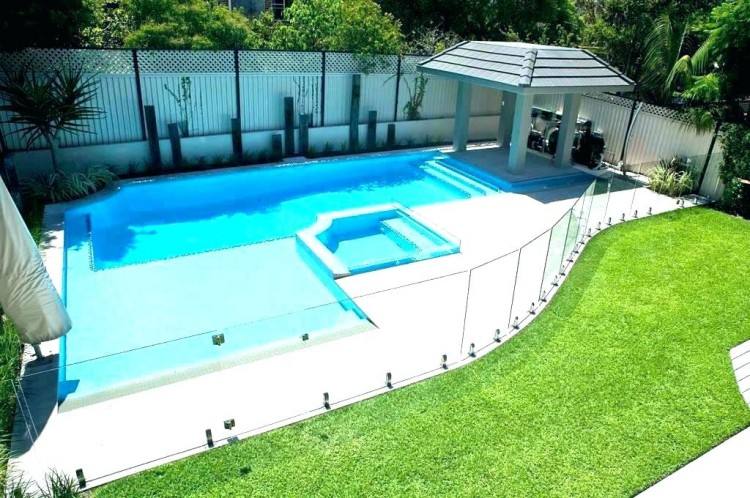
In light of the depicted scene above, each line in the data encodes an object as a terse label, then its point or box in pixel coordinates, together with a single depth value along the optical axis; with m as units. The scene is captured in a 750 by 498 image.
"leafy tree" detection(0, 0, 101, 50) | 11.66
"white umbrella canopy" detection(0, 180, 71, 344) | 6.15
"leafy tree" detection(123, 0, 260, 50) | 14.95
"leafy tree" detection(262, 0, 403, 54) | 16.45
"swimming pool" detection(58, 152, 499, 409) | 6.69
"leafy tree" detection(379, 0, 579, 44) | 21.80
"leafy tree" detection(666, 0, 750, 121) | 13.15
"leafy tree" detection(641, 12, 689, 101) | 15.49
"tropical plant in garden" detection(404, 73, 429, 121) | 17.83
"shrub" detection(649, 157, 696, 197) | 14.33
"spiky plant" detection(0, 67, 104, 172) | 11.68
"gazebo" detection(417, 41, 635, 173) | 13.93
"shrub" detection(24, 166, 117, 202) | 12.38
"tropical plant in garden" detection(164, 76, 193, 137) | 14.37
